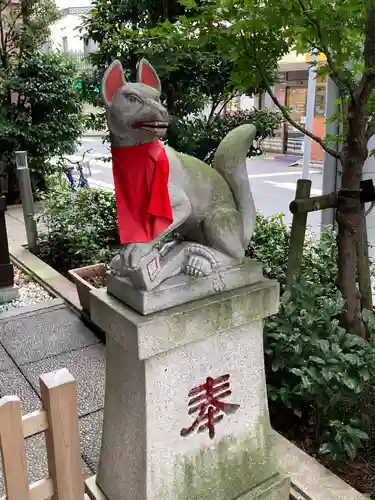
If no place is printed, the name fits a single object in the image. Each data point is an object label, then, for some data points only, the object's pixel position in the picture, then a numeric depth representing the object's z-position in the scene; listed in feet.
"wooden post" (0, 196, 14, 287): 16.55
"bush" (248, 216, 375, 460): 8.44
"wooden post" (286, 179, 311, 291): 10.06
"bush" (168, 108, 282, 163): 16.22
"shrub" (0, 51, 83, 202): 28.68
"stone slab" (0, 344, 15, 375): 12.48
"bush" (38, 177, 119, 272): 19.07
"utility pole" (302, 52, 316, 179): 21.84
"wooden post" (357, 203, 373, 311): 10.20
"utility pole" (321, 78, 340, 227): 13.91
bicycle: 30.48
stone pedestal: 6.24
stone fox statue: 5.77
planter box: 14.67
